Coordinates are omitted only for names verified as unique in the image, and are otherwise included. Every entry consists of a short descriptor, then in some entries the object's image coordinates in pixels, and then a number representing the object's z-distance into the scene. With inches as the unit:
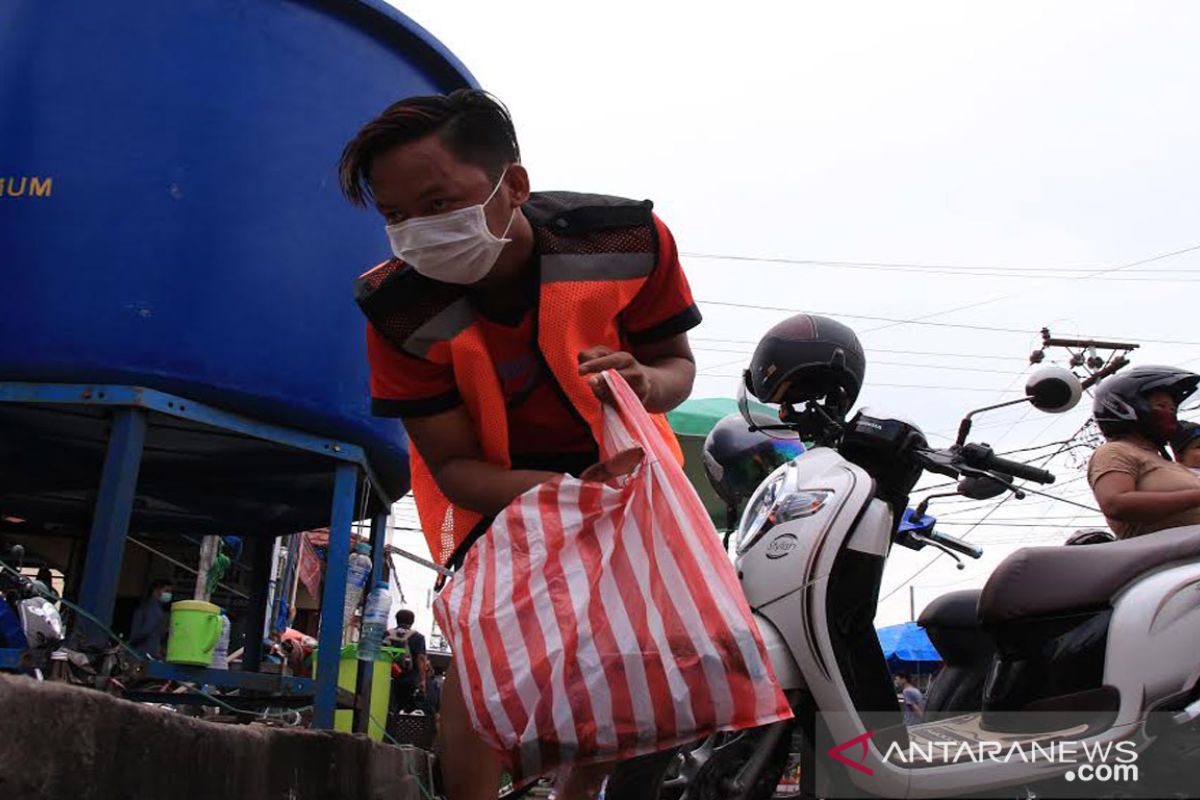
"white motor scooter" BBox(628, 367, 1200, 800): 85.7
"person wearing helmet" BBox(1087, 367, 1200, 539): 118.6
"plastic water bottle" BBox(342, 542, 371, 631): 191.8
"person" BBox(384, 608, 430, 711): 366.0
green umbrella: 294.7
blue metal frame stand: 128.9
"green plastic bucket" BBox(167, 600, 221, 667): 152.6
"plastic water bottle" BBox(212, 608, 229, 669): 192.3
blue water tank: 136.0
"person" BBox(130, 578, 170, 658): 271.4
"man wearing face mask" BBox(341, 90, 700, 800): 73.5
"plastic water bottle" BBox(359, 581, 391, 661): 181.3
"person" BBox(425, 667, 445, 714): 381.8
